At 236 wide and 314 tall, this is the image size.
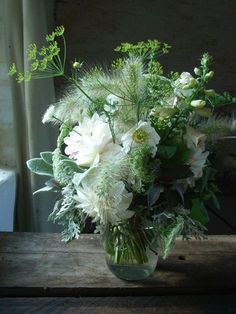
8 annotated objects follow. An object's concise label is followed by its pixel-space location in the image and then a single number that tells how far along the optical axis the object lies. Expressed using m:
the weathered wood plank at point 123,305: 0.86
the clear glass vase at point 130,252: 0.89
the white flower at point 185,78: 0.83
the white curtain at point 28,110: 1.54
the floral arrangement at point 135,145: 0.78
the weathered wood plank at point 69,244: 1.11
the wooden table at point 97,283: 0.89
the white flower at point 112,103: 0.80
